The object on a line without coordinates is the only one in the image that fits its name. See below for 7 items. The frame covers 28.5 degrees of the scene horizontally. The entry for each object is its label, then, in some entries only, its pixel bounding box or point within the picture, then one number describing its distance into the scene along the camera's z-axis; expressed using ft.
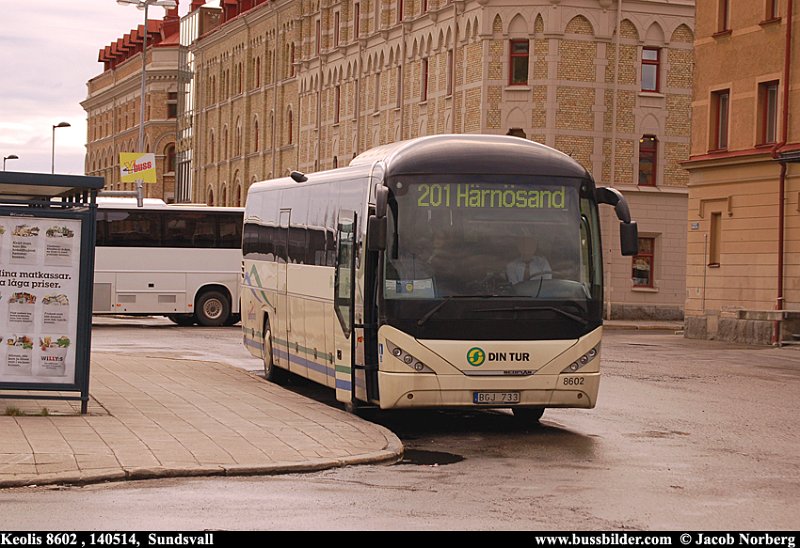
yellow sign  197.57
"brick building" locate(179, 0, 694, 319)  172.45
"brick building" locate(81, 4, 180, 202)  351.67
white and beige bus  51.03
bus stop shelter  51.01
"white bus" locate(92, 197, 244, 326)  134.41
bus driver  51.90
